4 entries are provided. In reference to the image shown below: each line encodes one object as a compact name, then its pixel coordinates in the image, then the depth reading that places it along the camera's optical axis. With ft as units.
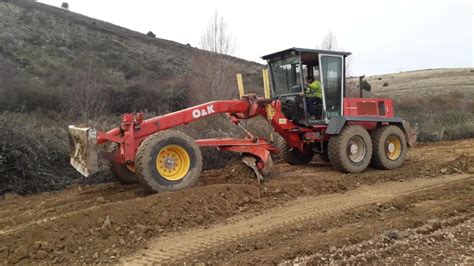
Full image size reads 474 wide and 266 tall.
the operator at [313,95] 29.55
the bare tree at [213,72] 60.75
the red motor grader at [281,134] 21.31
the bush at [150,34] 149.82
